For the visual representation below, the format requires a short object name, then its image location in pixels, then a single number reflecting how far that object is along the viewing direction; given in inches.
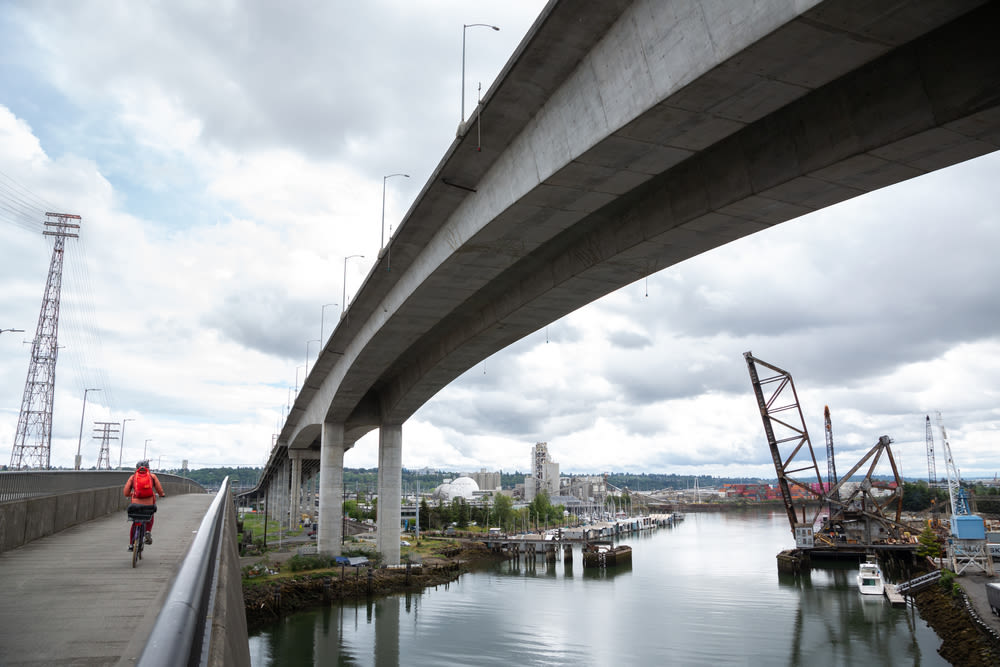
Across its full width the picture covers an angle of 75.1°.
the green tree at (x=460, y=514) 4525.1
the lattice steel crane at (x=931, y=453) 3764.3
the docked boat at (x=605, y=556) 2679.6
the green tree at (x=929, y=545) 2335.1
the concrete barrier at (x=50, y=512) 451.5
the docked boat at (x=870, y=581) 1925.4
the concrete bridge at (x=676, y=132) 334.6
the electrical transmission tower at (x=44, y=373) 2378.2
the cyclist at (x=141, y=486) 419.8
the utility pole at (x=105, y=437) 4254.4
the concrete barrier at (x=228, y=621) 165.8
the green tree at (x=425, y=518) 4318.4
